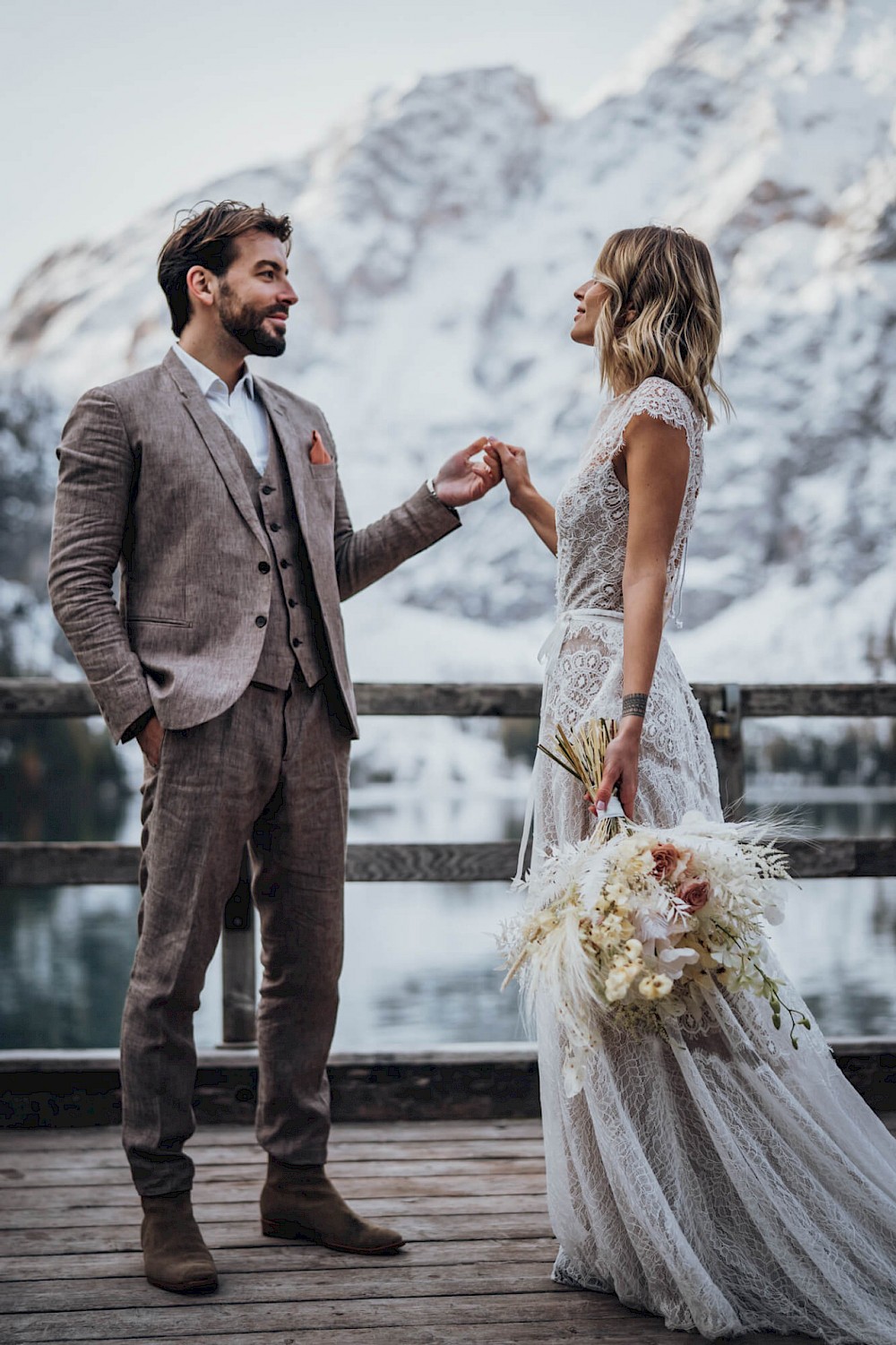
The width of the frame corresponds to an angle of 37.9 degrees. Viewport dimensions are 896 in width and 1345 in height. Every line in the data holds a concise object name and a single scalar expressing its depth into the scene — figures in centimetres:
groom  218
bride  192
